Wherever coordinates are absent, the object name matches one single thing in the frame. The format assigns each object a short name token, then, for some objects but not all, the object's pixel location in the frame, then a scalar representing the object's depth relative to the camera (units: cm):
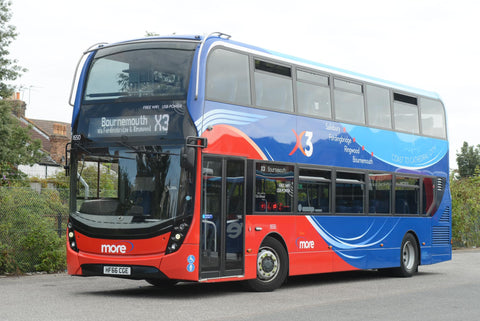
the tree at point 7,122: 2725
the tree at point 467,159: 6906
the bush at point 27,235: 1777
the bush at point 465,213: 3422
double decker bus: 1285
